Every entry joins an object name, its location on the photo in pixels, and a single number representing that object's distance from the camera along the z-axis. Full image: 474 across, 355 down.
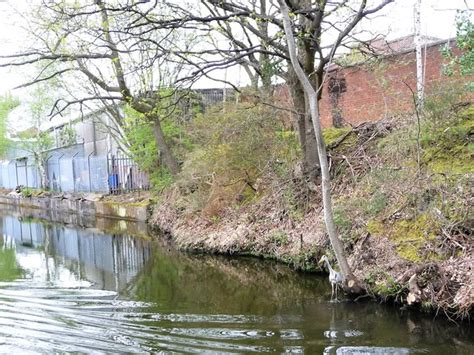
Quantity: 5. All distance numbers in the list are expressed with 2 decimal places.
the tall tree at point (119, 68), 11.80
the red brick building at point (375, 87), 12.01
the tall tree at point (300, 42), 10.21
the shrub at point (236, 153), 13.64
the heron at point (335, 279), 8.15
